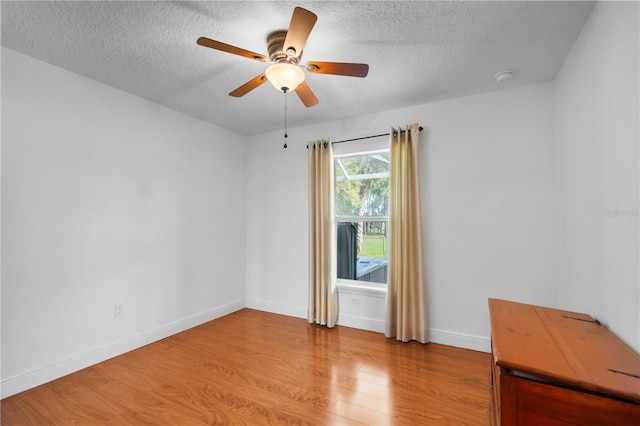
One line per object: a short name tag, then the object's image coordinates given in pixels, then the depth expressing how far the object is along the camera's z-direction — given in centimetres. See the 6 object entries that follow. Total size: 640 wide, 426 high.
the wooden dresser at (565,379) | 99
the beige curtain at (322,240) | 364
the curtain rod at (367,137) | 337
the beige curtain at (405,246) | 312
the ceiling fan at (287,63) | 170
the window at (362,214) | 358
